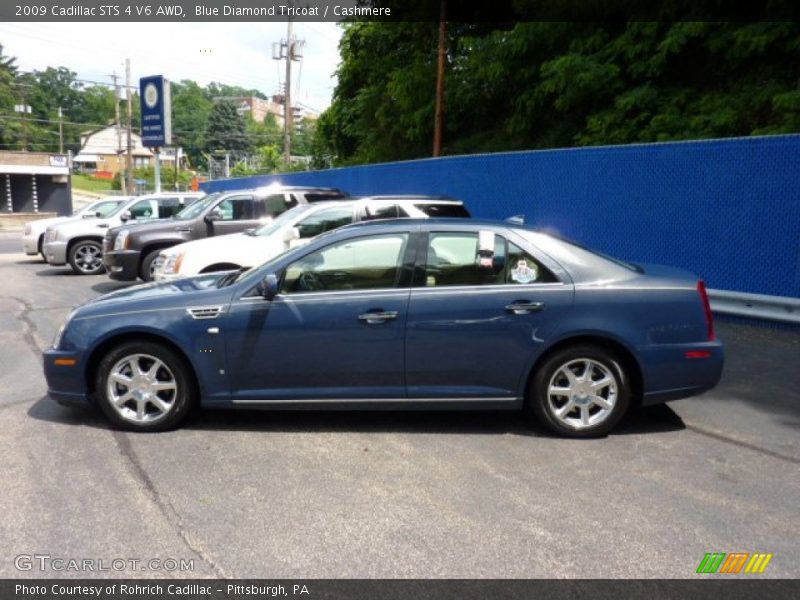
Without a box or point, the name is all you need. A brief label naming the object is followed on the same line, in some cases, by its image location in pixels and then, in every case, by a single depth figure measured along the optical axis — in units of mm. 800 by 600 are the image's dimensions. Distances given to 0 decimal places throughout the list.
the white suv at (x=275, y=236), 8531
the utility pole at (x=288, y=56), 39125
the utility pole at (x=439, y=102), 17722
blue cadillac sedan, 4746
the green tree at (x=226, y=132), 114688
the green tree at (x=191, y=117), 116875
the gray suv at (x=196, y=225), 10938
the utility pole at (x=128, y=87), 54375
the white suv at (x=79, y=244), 13820
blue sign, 25797
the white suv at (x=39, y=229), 15836
